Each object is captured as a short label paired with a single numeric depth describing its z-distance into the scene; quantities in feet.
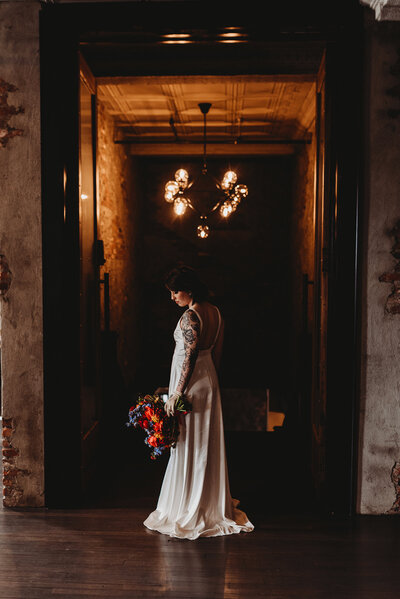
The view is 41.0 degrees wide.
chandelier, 20.54
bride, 11.38
